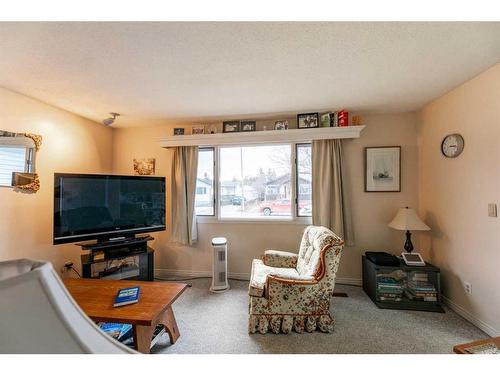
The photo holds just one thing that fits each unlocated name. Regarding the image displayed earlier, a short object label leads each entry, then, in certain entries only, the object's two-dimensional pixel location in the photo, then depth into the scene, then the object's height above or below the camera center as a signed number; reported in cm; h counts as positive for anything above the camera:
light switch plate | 182 -17
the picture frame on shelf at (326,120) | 281 +96
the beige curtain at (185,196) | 314 -6
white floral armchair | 192 -98
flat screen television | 231 -17
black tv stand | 246 -81
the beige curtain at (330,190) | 283 +2
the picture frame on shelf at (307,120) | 285 +97
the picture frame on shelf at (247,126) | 305 +95
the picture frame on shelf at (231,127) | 308 +96
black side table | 226 -106
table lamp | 243 -37
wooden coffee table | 145 -85
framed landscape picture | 283 +30
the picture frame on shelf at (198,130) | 317 +93
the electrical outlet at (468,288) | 206 -96
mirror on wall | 212 +35
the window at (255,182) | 309 +15
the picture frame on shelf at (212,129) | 316 +95
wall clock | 215 +48
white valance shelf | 276 +77
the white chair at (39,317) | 31 -19
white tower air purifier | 280 -98
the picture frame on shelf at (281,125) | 298 +94
